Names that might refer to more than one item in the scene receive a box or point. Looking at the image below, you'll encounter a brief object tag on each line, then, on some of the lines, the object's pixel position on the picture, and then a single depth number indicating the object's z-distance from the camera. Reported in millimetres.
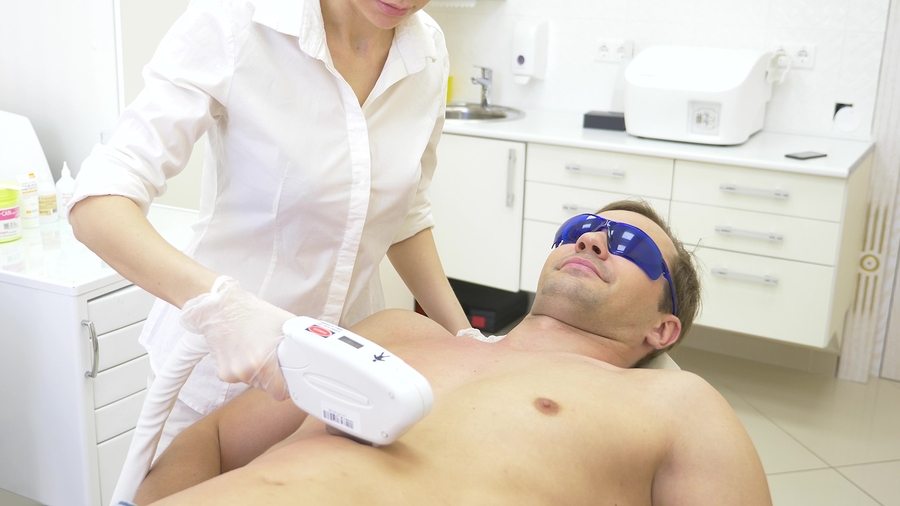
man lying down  1072
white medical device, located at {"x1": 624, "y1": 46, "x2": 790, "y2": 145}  3035
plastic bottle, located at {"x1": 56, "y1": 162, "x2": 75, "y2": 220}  2539
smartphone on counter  2900
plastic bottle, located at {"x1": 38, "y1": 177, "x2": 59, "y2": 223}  2545
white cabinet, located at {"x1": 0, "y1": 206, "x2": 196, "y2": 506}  2090
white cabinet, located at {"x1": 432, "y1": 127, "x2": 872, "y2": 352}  2875
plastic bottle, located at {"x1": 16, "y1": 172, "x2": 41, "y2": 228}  2461
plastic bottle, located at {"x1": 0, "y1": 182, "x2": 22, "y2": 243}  2344
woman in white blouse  1086
